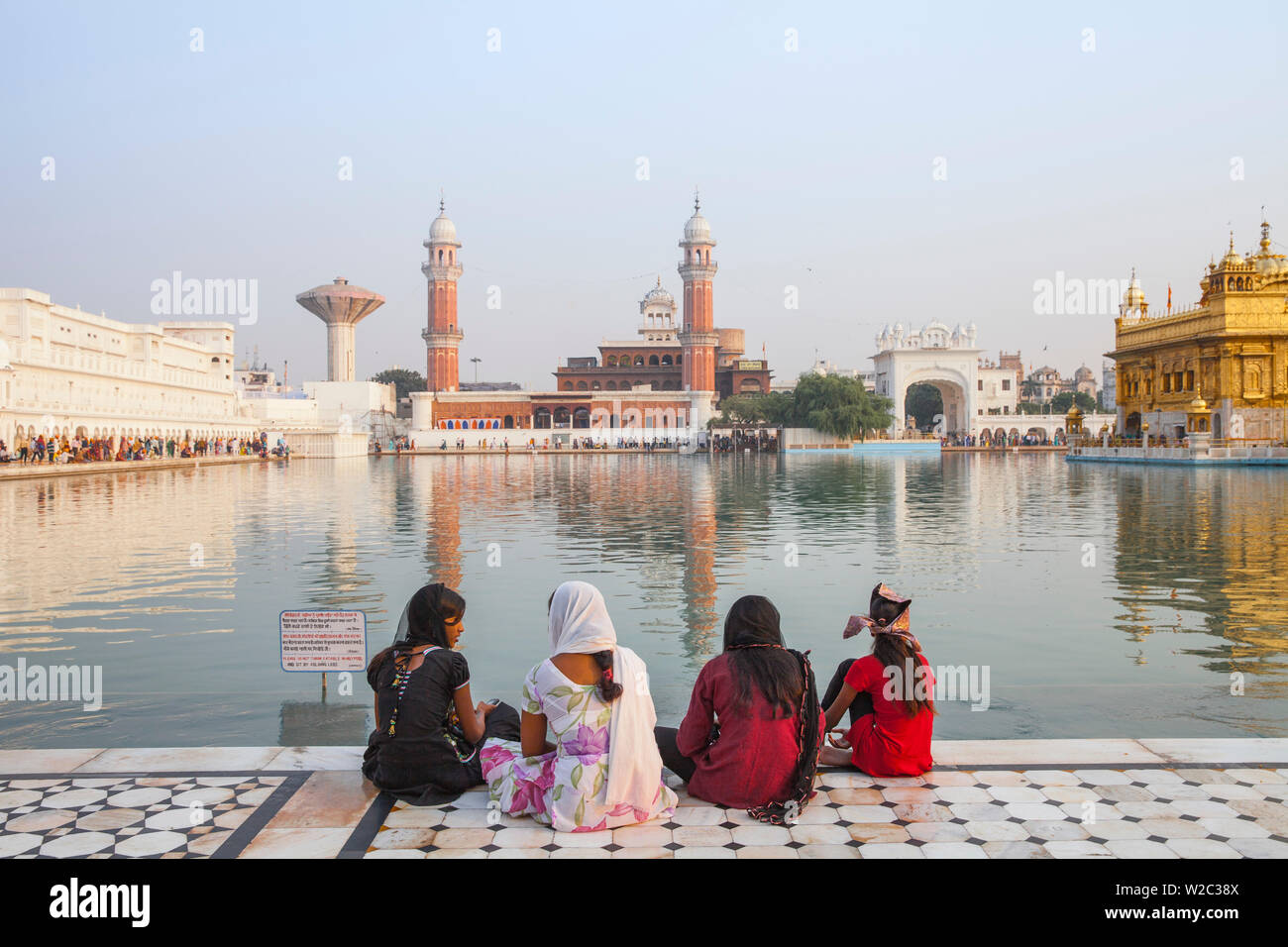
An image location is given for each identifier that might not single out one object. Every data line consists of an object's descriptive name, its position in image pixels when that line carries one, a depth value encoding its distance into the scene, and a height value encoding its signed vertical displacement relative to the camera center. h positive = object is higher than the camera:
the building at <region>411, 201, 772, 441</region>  68.50 +4.31
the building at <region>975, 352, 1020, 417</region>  83.00 +5.29
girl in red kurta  3.68 -1.01
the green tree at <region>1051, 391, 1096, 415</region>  83.89 +4.04
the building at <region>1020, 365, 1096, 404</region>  111.56 +7.81
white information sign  5.19 -0.97
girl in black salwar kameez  3.83 -1.01
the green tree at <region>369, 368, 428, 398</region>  99.75 +7.90
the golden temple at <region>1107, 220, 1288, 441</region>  37.50 +3.85
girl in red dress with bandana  4.03 -1.03
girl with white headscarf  3.54 -1.01
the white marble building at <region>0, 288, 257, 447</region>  37.91 +3.88
